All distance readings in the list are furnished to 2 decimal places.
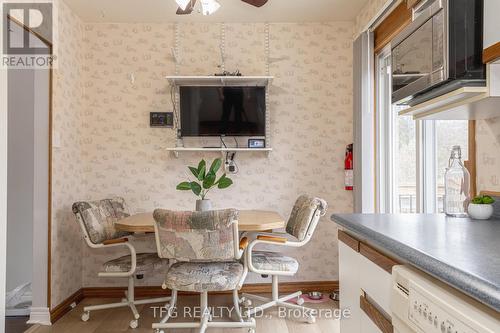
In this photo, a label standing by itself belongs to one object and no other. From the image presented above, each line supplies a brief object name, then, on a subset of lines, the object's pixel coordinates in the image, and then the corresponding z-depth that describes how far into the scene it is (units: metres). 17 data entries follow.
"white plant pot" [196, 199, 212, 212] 2.91
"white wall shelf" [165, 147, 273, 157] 3.40
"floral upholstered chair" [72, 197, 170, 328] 2.84
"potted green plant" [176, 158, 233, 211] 2.83
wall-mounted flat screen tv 3.46
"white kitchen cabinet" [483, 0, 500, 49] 1.23
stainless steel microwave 1.31
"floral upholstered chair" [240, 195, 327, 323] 2.68
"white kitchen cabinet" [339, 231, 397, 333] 1.22
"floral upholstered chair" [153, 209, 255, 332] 2.24
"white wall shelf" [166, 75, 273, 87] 3.35
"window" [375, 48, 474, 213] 2.47
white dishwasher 0.72
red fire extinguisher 3.49
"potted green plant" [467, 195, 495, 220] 1.60
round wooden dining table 2.64
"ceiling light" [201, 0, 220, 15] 2.19
